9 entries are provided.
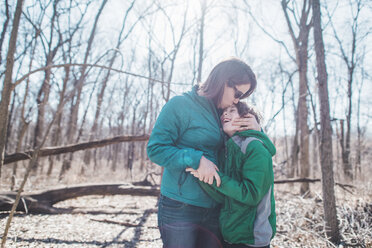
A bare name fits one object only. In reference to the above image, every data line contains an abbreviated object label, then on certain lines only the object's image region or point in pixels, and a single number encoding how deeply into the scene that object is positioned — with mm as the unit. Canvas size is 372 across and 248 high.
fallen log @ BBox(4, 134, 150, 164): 4523
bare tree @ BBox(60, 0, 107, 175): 8445
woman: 1029
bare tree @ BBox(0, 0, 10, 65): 8352
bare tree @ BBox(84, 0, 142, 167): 10328
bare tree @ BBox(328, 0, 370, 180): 11703
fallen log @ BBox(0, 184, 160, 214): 3477
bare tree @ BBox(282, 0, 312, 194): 5836
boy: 1029
